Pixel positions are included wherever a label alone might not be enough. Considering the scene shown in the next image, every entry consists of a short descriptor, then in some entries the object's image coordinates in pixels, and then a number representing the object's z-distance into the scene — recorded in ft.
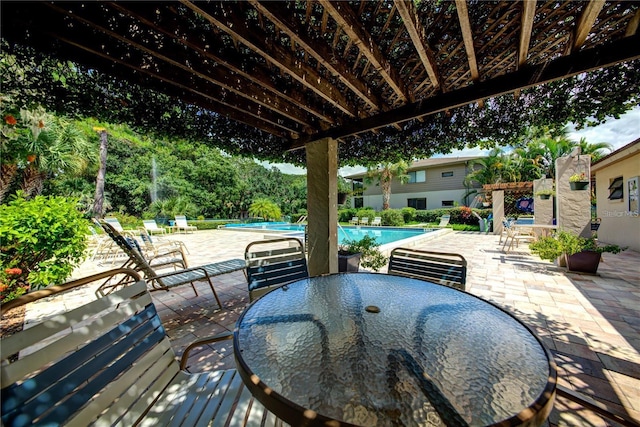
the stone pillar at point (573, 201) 15.57
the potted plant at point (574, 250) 14.25
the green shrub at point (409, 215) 53.16
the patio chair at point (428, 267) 6.65
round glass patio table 2.43
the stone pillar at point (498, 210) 35.32
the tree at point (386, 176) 53.13
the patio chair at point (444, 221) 42.91
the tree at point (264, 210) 62.03
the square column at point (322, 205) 11.60
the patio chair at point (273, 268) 6.94
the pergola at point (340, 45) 4.98
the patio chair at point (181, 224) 41.12
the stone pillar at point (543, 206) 24.32
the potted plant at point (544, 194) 22.41
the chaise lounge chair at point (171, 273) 8.96
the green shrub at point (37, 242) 9.27
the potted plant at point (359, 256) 13.42
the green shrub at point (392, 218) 50.53
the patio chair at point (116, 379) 2.53
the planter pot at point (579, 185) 15.26
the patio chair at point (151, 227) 34.34
